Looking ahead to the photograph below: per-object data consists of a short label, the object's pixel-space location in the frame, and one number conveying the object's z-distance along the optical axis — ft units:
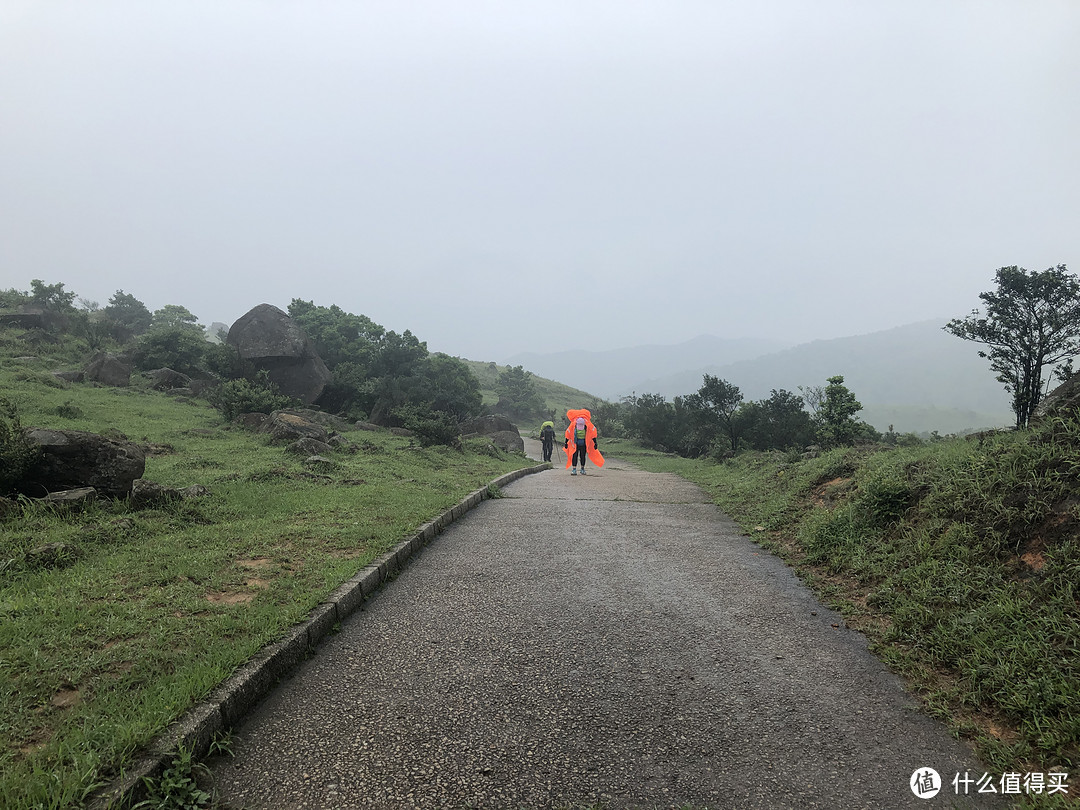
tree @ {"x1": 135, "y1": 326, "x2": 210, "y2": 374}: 87.71
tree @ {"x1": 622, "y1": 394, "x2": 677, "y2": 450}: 110.52
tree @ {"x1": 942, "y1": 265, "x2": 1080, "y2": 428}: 53.21
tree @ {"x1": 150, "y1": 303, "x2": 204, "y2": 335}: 176.15
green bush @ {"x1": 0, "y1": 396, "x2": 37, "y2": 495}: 20.74
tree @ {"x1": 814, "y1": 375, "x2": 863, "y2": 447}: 67.67
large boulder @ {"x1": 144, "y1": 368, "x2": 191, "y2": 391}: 77.92
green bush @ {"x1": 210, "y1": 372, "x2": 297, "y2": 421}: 59.77
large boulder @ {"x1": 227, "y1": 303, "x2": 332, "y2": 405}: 82.74
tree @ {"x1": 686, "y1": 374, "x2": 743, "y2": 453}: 93.40
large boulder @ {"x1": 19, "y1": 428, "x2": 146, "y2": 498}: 21.95
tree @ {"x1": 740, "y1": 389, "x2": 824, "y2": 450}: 79.20
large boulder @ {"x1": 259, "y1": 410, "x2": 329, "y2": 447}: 47.91
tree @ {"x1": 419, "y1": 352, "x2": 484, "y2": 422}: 102.58
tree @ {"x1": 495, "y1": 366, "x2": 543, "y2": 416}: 195.21
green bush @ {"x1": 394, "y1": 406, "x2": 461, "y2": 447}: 64.03
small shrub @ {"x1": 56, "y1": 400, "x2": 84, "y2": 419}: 46.96
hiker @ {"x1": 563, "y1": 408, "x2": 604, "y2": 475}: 55.42
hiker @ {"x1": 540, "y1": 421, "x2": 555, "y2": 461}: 71.97
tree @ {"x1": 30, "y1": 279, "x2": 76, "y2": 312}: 108.88
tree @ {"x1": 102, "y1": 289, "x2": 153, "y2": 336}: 162.71
